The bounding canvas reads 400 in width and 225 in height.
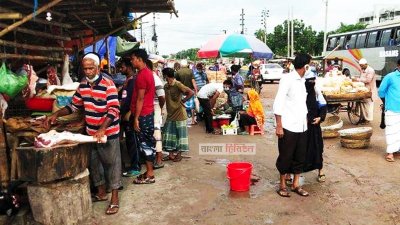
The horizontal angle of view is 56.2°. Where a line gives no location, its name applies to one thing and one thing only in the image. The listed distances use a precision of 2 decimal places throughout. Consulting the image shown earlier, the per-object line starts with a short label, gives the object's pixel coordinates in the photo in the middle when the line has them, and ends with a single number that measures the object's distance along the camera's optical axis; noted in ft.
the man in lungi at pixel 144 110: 17.02
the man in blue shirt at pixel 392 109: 21.57
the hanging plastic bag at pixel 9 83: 13.21
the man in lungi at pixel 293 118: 15.99
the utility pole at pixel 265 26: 167.89
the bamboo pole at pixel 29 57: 14.00
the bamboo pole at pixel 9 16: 13.44
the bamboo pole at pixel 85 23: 20.84
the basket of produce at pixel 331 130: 28.73
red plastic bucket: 16.97
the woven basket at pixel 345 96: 30.19
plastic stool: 30.80
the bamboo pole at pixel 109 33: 24.96
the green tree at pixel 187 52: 357.45
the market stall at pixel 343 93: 30.30
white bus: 66.90
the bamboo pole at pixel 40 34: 14.96
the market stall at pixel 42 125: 12.68
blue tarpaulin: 35.40
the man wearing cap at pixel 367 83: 32.48
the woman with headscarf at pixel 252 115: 29.76
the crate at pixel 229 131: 30.94
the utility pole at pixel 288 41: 139.64
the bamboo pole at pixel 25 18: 13.32
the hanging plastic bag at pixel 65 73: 19.51
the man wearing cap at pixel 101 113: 13.98
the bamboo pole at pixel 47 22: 14.59
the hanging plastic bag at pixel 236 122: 31.30
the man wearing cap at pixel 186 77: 32.09
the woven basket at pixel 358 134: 24.68
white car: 93.04
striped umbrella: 35.13
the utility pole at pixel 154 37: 171.29
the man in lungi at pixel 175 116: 21.66
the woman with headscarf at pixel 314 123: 17.07
